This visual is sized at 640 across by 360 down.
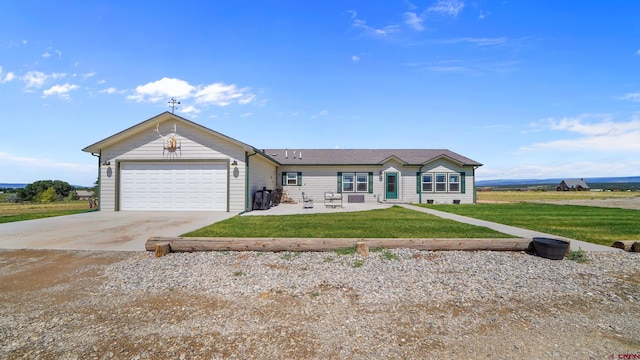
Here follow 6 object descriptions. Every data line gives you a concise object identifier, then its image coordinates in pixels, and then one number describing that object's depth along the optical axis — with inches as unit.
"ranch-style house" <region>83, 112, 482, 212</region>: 543.2
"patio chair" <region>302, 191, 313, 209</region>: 640.8
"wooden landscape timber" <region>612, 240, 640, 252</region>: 247.4
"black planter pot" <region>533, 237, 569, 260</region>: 223.1
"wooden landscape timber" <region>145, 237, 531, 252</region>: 234.1
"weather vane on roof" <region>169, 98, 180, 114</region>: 563.4
